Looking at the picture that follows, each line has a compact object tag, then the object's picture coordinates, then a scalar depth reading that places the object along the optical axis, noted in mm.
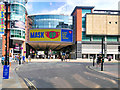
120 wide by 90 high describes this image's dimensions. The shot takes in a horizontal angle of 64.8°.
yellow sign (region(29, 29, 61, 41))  34875
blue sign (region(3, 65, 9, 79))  7012
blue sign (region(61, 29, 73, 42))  34993
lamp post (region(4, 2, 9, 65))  7090
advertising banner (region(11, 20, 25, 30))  29474
